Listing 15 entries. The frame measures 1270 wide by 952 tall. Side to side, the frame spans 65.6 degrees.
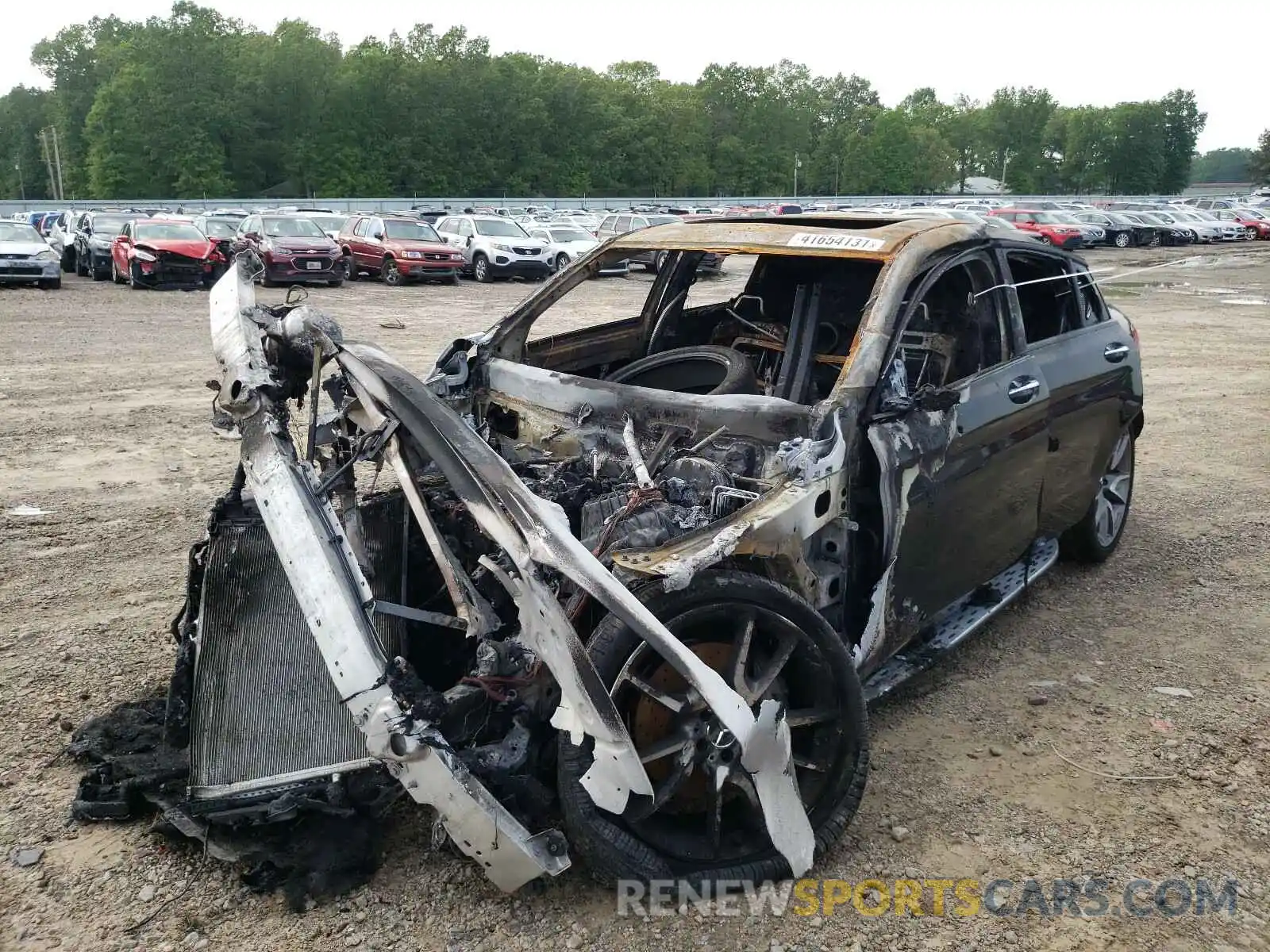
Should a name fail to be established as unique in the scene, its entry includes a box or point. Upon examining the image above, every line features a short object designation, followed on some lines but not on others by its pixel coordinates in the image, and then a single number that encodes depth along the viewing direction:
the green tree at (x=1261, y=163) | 102.94
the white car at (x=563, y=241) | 24.37
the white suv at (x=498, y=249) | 23.45
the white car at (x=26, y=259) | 18.52
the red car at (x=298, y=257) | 20.28
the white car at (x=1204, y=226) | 37.47
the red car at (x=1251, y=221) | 39.78
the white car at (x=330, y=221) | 25.35
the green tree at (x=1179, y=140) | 107.06
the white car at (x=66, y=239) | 23.11
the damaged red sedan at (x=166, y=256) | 19.17
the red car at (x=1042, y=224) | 30.56
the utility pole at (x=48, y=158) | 75.38
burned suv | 2.62
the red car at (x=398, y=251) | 21.73
